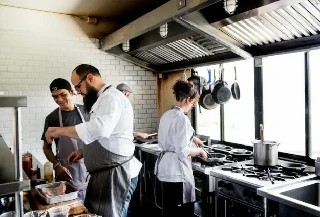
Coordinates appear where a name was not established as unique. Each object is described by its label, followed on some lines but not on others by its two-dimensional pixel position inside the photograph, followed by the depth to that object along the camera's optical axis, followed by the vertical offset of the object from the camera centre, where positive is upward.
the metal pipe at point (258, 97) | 3.90 +0.15
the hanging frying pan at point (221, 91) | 4.12 +0.23
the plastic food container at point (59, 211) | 1.85 -0.64
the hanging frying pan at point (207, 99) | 4.39 +0.15
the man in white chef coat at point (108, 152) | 2.53 -0.37
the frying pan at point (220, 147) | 4.10 -0.53
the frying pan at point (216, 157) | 3.39 -0.56
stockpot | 3.15 -0.46
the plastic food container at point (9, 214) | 1.69 -0.57
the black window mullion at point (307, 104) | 3.29 +0.04
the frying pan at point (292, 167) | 2.97 -0.59
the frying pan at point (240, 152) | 3.66 -0.54
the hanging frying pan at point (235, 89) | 4.16 +0.27
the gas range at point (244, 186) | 2.58 -0.71
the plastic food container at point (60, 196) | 2.22 -0.63
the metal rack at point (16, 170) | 1.05 -0.22
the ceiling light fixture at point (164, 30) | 3.74 +0.97
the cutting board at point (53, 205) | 2.05 -0.67
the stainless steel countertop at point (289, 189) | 2.08 -0.65
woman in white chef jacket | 3.22 -0.48
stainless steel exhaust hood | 2.62 +0.83
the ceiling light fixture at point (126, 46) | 4.83 +1.02
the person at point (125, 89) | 4.93 +0.34
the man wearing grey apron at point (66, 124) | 3.38 -0.19
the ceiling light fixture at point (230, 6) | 2.61 +0.88
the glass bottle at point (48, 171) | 2.91 -0.57
